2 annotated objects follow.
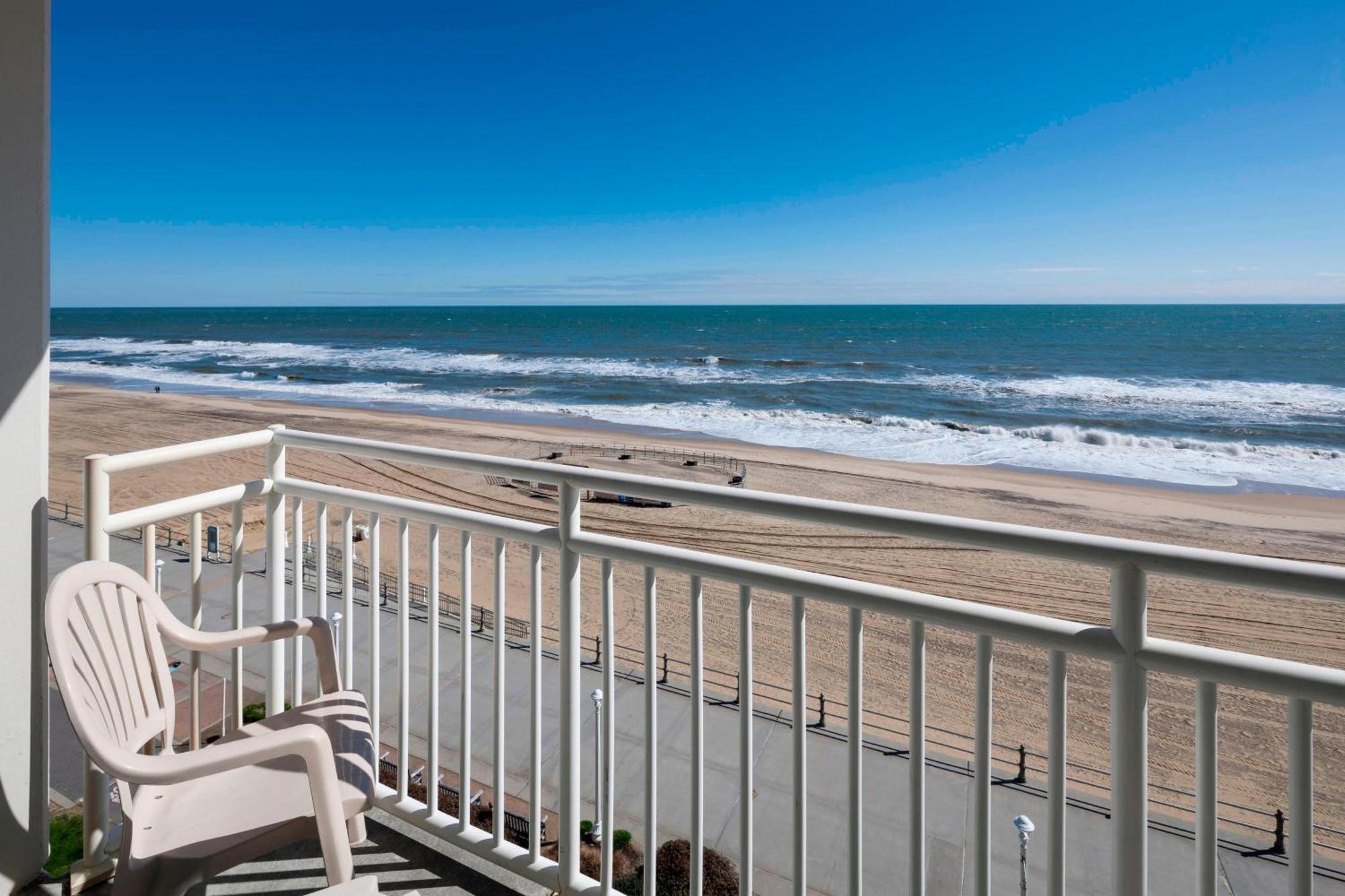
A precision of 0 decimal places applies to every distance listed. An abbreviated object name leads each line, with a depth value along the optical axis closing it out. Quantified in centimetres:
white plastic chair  106
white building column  148
